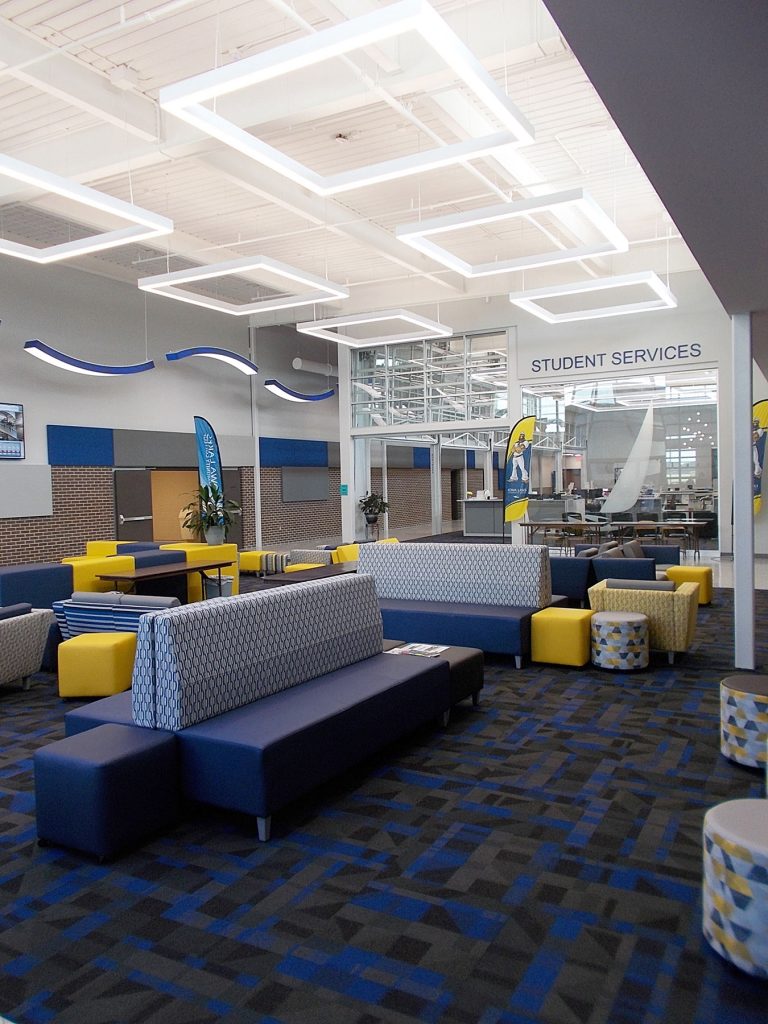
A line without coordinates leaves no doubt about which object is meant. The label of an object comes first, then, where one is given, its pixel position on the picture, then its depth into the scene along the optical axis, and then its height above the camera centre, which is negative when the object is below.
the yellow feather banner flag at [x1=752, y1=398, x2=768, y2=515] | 13.38 +0.99
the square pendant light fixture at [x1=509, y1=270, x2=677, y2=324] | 9.94 +2.69
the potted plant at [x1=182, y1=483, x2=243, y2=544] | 12.63 -0.30
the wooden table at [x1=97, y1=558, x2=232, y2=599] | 8.58 -0.82
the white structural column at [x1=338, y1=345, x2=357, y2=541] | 18.27 +1.11
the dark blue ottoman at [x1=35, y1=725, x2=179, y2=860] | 3.38 -1.27
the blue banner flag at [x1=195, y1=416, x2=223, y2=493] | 13.93 +0.83
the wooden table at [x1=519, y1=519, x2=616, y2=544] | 13.84 -0.68
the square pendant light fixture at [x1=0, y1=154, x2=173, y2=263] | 6.48 +2.68
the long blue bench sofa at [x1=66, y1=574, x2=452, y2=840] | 3.62 -1.08
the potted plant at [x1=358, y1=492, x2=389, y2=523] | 18.41 -0.23
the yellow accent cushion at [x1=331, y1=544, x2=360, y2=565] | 12.52 -0.92
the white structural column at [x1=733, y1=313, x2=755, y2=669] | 6.43 -0.16
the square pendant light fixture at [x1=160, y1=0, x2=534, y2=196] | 4.31 +2.58
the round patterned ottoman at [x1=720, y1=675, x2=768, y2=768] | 4.14 -1.24
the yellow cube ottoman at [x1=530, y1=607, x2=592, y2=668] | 6.57 -1.23
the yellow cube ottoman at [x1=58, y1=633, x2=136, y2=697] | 5.86 -1.23
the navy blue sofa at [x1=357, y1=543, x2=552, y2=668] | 6.69 -0.92
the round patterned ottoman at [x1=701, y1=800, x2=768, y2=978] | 2.47 -1.28
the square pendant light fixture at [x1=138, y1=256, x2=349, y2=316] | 9.18 +2.76
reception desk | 20.00 -0.60
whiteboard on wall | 12.69 +0.20
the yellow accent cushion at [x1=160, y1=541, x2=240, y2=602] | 10.92 -0.79
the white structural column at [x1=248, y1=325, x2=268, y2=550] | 18.42 +0.82
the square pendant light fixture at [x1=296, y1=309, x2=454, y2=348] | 12.40 +2.90
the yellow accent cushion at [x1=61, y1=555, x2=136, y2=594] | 8.80 -0.76
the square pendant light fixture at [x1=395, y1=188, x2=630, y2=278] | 7.29 +2.66
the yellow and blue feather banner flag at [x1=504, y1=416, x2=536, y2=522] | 14.08 +0.42
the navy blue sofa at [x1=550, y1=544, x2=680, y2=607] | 8.71 -0.90
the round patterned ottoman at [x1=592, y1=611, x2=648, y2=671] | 6.42 -1.24
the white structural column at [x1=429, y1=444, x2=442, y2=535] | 19.22 +0.21
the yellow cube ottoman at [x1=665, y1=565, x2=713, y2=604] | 9.35 -1.04
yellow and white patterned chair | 6.68 -1.06
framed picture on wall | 12.67 +1.19
